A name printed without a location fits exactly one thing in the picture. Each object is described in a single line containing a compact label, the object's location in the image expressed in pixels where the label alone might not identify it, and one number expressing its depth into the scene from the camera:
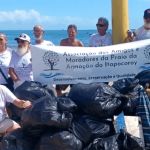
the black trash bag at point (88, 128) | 2.76
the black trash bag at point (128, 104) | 3.02
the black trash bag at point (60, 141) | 2.65
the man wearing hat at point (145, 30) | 3.98
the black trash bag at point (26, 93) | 3.44
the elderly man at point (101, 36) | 4.35
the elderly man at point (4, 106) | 3.09
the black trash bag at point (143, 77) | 3.37
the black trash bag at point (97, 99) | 2.86
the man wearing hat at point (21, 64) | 4.01
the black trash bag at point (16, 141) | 2.85
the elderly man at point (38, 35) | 4.42
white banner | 3.90
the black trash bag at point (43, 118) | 2.71
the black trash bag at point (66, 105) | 2.83
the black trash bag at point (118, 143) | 2.63
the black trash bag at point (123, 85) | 3.24
